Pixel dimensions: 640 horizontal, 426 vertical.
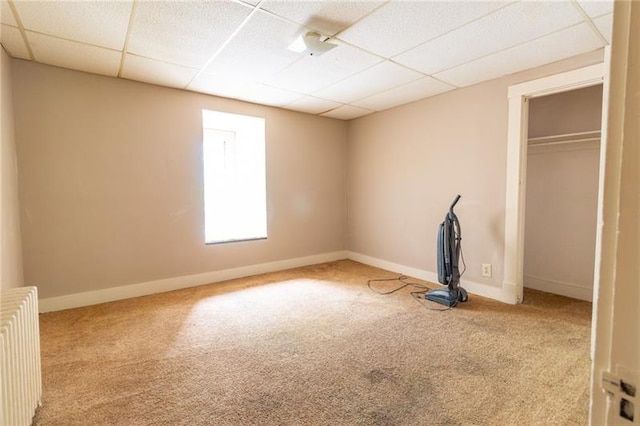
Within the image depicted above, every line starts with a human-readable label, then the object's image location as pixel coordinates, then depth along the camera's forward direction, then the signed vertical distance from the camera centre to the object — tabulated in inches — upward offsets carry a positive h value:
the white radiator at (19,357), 46.0 -27.1
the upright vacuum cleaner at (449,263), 116.3 -26.0
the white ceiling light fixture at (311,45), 87.5 +45.1
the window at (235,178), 159.0 +9.2
